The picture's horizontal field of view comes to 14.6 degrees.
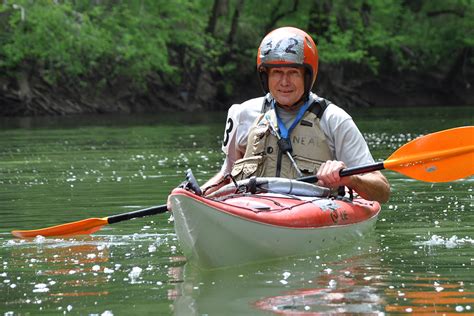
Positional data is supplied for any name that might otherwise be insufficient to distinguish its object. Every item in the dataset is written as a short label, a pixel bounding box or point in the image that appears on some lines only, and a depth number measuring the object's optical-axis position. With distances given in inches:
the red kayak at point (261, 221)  430.5
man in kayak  513.8
